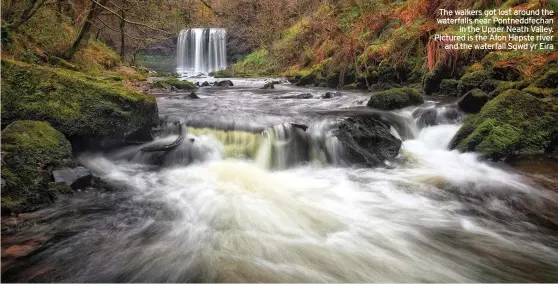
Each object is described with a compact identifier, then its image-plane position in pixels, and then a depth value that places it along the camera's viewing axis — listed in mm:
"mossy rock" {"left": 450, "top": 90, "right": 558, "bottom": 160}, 5973
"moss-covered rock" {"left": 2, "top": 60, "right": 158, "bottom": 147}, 4703
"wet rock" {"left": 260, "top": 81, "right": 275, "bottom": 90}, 16062
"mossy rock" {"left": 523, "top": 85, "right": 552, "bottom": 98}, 6954
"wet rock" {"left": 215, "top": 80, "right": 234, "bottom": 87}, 17938
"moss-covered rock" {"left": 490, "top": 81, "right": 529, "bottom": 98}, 7760
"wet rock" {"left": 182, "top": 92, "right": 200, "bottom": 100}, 11083
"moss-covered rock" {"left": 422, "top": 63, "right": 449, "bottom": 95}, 11203
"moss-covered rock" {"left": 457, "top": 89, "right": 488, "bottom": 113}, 7762
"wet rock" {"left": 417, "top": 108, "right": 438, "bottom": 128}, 8031
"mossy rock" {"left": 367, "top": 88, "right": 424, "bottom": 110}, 8750
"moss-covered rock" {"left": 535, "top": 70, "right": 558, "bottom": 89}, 7141
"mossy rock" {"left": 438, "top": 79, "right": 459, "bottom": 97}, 10701
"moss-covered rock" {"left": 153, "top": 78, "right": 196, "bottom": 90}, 14055
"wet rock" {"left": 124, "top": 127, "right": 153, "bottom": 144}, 5824
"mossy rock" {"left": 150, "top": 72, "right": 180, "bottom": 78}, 21619
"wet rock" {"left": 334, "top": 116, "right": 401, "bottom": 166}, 6211
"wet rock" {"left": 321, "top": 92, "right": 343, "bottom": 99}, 11908
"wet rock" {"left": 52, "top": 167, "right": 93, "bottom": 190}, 3979
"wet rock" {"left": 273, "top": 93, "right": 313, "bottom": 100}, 12073
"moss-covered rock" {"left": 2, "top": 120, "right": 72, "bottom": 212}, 3406
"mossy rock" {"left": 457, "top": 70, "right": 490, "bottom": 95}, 9438
